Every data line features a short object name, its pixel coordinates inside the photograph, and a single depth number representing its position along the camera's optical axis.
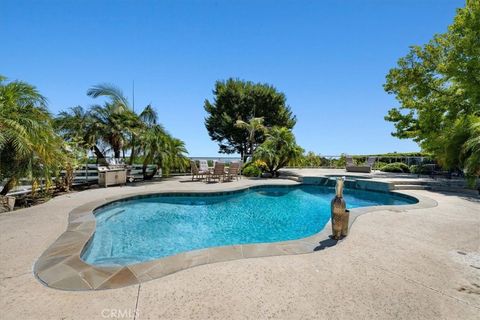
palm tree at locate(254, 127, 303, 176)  13.74
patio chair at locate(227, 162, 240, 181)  12.38
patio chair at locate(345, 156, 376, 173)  16.44
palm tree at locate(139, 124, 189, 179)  11.44
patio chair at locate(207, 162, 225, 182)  11.78
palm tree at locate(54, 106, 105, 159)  10.78
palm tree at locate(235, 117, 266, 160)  21.53
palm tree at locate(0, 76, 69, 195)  5.18
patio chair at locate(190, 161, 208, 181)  12.15
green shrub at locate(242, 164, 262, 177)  14.44
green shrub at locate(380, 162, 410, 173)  17.14
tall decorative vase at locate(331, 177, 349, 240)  3.84
